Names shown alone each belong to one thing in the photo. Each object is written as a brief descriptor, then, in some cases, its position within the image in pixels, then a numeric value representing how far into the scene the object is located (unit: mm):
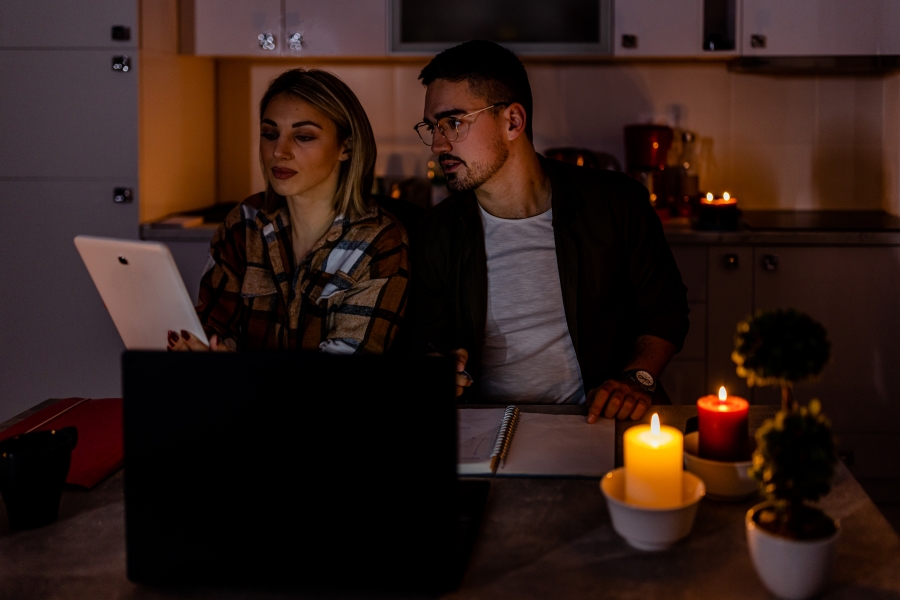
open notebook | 1192
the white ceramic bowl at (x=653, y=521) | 948
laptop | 877
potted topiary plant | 844
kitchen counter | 2787
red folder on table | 1205
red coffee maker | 3156
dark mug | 1041
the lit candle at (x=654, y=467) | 959
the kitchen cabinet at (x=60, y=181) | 2850
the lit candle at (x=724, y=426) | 1071
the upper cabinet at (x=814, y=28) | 2943
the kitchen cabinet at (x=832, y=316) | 2830
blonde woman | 1782
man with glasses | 1875
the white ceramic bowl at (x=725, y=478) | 1069
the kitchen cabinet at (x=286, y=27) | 3051
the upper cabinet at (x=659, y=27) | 2979
